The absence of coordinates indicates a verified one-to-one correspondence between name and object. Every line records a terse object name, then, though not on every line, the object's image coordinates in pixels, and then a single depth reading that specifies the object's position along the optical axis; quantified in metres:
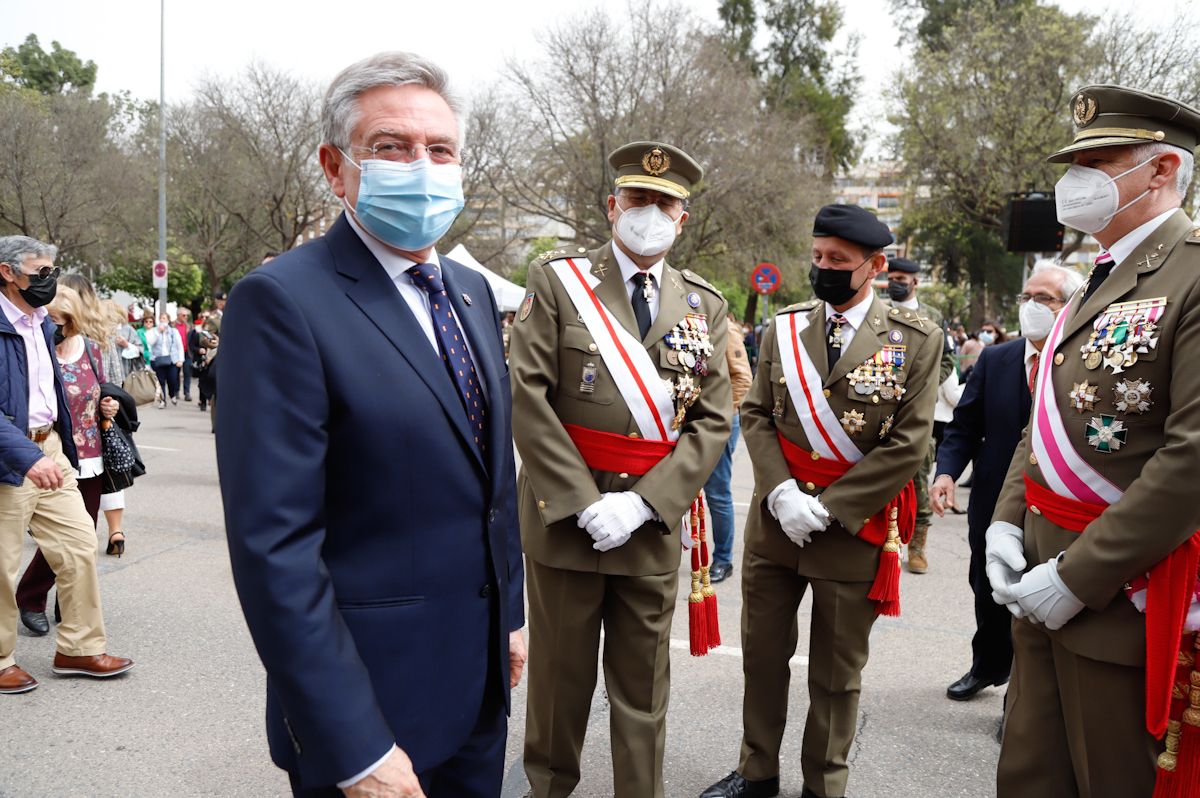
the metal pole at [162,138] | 24.88
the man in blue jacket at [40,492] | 4.04
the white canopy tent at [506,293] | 19.42
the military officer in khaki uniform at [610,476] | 2.93
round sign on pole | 19.59
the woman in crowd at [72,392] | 4.66
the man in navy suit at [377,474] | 1.52
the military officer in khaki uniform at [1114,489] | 2.07
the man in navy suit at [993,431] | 3.99
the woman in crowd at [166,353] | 15.52
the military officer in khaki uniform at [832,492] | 3.15
